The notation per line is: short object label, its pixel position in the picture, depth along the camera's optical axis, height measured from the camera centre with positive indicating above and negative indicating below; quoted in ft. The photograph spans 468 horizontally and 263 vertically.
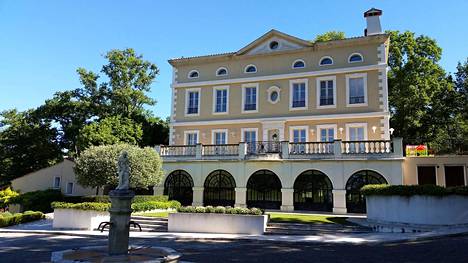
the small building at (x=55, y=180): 103.30 +0.27
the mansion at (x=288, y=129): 75.92 +13.00
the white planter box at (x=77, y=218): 61.11 -5.96
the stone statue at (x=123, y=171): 35.14 +1.03
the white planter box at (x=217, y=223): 52.70 -5.62
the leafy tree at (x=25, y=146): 127.54 +11.63
